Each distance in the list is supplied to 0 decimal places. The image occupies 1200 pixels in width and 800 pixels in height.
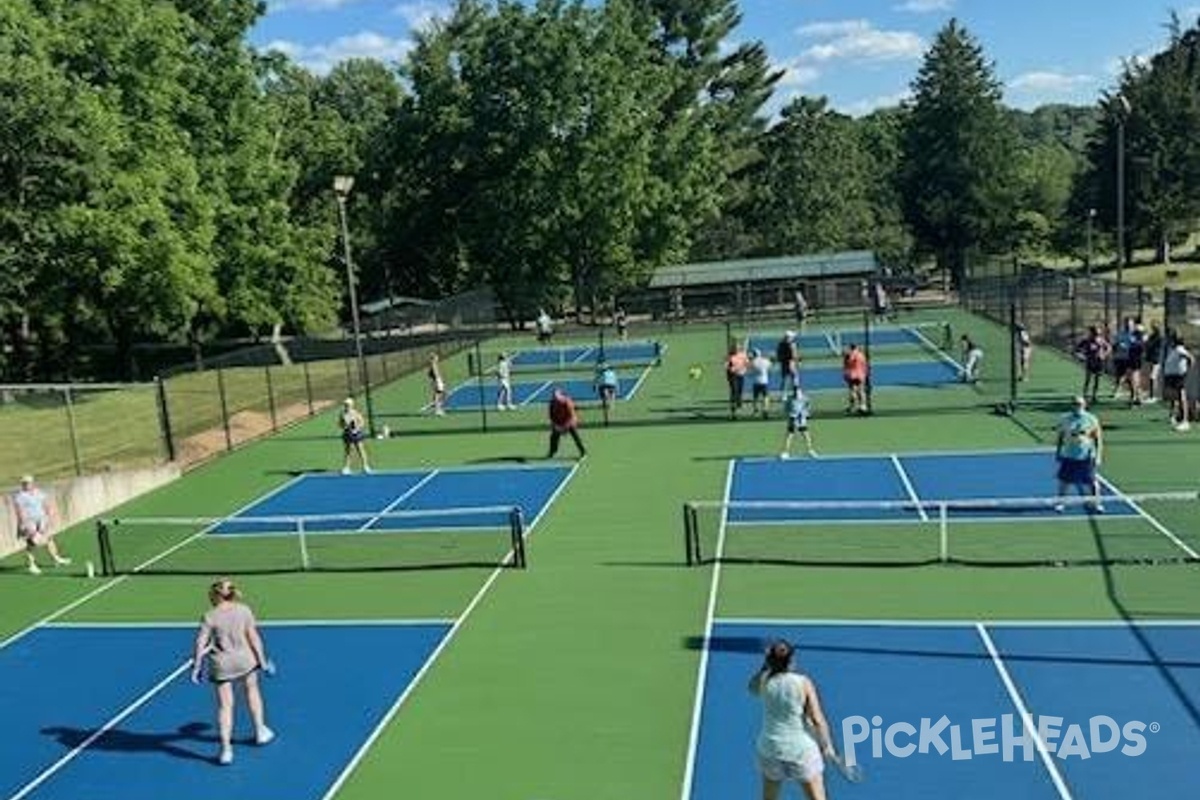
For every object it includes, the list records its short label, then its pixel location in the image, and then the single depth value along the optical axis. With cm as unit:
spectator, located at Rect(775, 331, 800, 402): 2847
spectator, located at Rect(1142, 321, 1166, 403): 2678
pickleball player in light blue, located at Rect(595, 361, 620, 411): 2867
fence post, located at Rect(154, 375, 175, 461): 2628
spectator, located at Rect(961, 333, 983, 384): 3116
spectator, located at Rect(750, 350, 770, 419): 2719
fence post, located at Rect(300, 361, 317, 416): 3253
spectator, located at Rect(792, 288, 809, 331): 4624
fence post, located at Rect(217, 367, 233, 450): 2794
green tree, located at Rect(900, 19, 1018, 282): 7712
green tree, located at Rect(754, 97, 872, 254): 7250
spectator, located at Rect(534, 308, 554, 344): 4597
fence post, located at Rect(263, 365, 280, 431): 3039
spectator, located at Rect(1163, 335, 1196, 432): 2359
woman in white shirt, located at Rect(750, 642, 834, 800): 814
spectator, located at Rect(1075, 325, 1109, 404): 2630
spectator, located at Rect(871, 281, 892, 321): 4850
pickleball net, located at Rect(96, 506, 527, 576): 1791
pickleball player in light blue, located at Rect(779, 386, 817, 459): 2319
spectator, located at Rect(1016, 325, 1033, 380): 2995
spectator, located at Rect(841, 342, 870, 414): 2730
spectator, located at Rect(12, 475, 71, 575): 1877
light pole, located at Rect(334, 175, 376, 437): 2702
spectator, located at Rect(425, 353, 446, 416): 3109
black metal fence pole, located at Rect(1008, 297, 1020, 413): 2697
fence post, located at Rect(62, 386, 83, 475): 2380
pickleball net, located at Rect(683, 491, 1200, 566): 1619
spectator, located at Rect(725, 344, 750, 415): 2762
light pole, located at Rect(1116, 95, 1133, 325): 3303
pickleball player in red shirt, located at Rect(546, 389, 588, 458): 2442
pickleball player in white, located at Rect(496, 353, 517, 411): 3161
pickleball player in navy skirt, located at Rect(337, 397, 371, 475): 2452
